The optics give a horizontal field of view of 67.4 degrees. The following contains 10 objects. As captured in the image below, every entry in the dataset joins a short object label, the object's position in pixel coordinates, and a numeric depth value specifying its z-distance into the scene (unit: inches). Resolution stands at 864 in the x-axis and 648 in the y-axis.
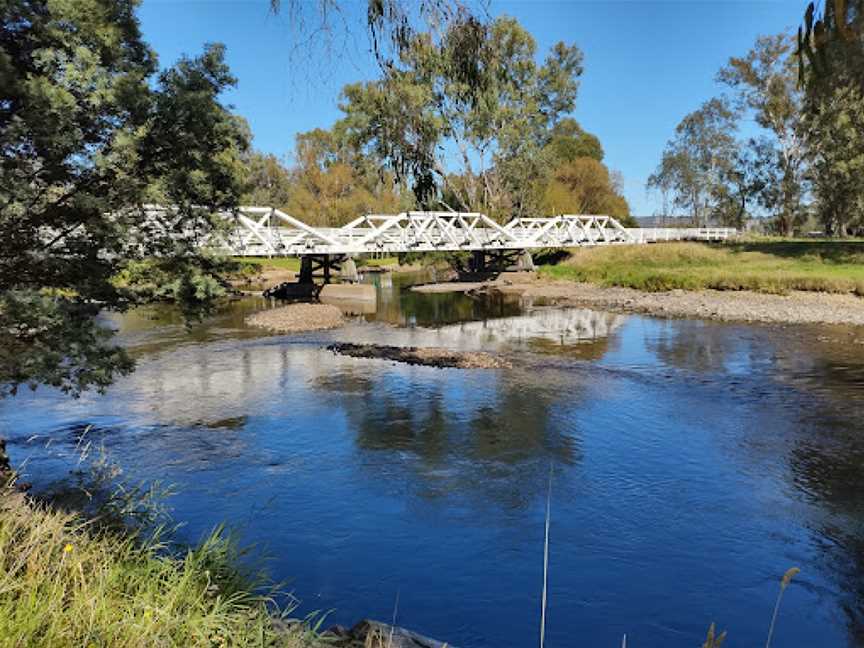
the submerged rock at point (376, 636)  206.1
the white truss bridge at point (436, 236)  1352.1
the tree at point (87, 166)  288.2
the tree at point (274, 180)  2962.8
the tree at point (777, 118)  2119.8
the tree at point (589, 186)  2699.3
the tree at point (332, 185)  2504.9
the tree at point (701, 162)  2657.5
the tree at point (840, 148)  1453.0
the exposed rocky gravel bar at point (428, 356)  786.2
